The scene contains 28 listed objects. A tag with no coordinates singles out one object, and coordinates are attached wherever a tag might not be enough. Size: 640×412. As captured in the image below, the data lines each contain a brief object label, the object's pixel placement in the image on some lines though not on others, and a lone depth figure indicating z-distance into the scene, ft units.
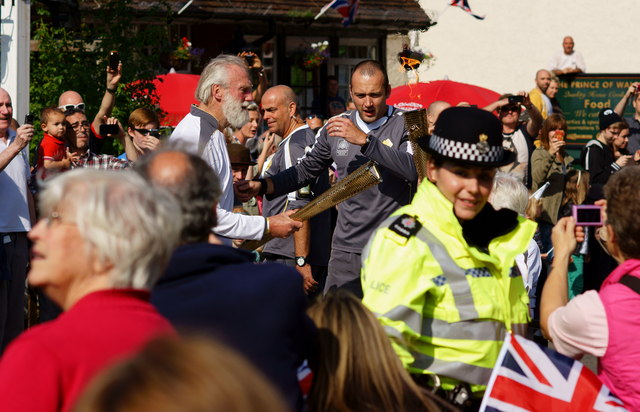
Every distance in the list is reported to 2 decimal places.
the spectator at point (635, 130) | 84.12
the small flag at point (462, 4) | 116.78
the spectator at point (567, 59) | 133.69
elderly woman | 13.82
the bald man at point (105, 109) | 61.52
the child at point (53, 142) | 53.47
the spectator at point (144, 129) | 55.16
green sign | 125.80
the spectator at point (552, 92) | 108.37
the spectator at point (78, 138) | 53.98
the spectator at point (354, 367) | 19.10
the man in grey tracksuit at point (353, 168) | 43.11
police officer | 23.13
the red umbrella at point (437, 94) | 87.34
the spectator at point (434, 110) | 65.00
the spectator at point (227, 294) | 16.83
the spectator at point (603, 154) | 78.33
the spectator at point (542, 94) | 104.22
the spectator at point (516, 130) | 78.07
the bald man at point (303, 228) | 50.72
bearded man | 36.32
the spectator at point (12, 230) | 49.14
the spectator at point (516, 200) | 41.29
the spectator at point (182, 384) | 9.48
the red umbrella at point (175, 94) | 82.89
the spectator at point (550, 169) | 74.59
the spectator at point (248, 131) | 67.67
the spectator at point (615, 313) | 22.95
